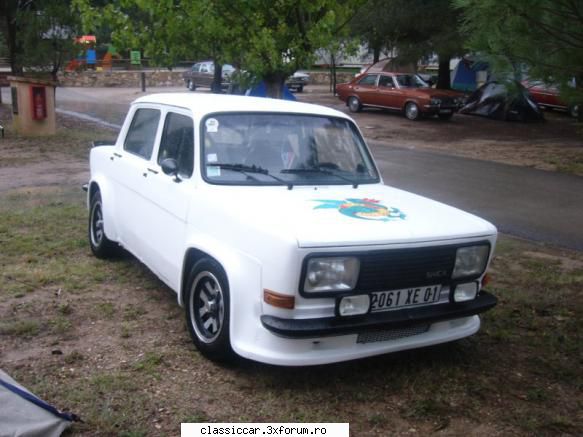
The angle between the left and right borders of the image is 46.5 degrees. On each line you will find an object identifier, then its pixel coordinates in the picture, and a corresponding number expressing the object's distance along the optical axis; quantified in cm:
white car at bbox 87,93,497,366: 386
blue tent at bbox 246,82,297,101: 1048
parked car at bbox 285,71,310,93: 3691
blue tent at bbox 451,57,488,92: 3619
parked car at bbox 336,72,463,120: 2331
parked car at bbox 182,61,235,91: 3578
